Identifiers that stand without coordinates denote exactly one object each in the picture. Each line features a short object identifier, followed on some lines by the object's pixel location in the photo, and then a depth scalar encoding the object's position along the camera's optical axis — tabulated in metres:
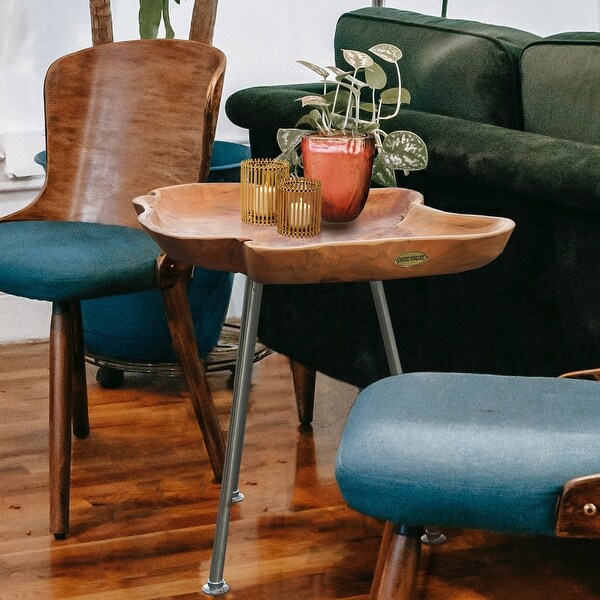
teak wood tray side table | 3.05
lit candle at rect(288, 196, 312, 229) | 3.17
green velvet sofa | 3.25
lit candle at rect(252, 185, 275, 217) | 3.25
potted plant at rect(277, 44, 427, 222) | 3.24
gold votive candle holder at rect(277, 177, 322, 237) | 3.17
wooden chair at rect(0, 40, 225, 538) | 3.46
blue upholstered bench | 2.71
